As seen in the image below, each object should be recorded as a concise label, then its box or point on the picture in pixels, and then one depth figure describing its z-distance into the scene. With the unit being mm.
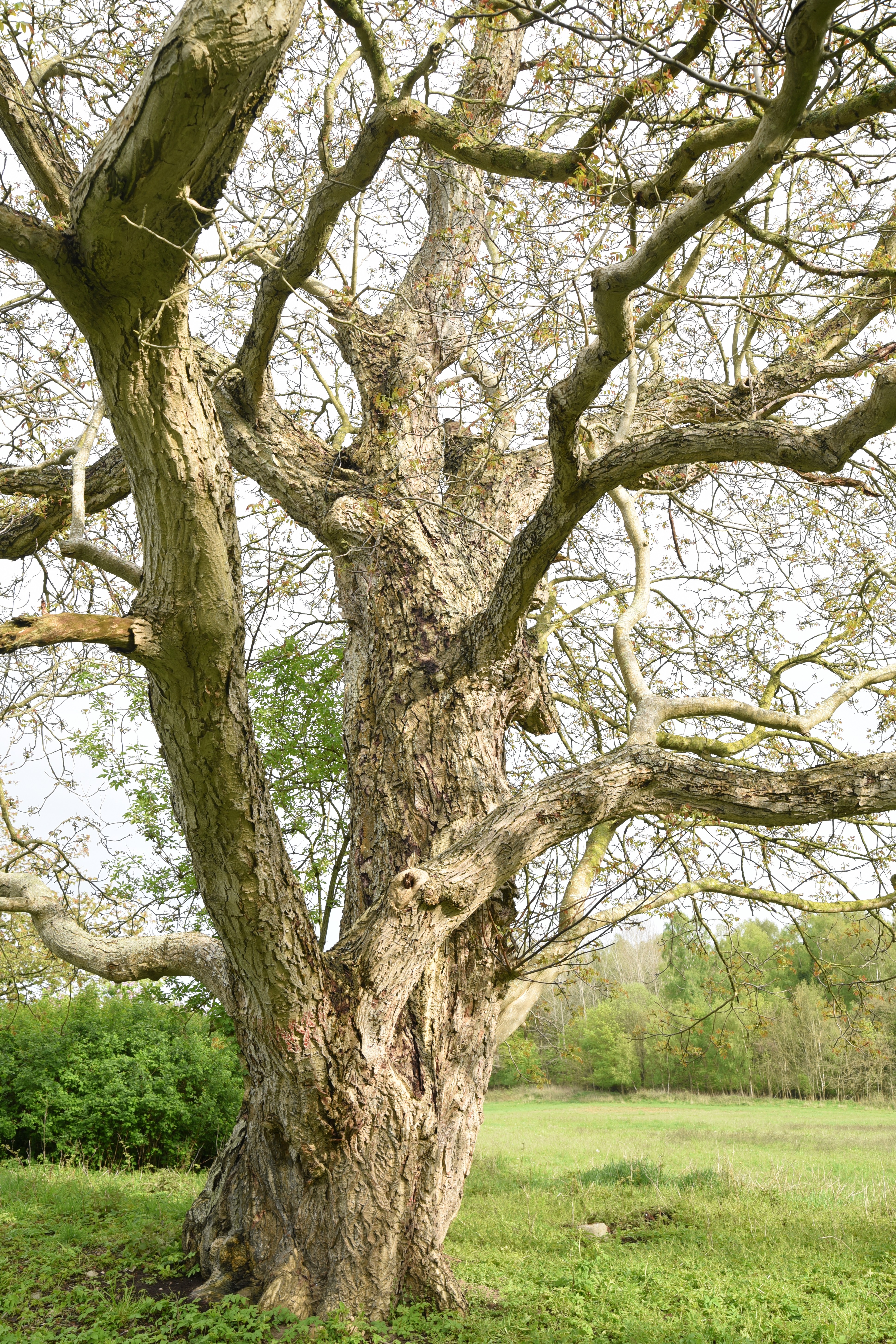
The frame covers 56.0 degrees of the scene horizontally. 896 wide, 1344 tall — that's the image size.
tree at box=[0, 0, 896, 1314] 3051
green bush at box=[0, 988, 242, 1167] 8953
